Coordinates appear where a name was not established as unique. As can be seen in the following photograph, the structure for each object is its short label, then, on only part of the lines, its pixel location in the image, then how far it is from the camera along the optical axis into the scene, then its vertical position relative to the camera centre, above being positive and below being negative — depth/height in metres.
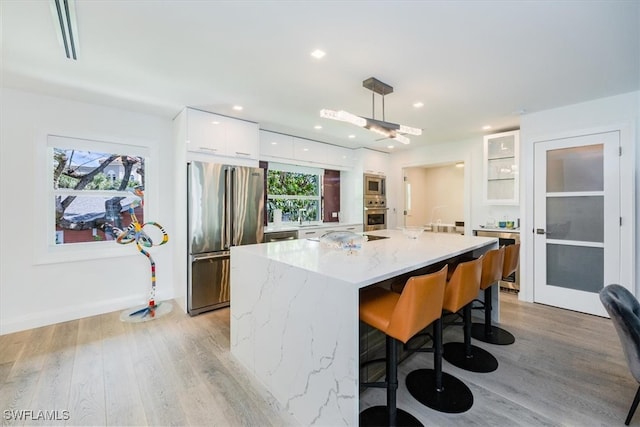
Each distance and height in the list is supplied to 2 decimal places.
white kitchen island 1.43 -0.64
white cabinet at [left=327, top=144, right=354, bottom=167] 5.13 +1.11
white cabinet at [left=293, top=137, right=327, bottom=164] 4.62 +1.09
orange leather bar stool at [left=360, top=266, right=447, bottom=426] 1.45 -0.59
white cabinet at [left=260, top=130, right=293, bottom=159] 4.22 +1.08
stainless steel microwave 5.40 +0.57
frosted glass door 3.16 -0.08
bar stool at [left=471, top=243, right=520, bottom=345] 2.36 -0.58
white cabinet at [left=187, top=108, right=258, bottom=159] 3.32 +1.00
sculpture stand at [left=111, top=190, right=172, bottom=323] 3.20 -0.67
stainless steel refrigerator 3.29 -0.13
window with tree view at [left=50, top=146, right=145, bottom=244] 3.18 +0.25
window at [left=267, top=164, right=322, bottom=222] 4.74 +0.38
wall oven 5.38 +0.00
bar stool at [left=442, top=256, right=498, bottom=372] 1.92 -0.92
